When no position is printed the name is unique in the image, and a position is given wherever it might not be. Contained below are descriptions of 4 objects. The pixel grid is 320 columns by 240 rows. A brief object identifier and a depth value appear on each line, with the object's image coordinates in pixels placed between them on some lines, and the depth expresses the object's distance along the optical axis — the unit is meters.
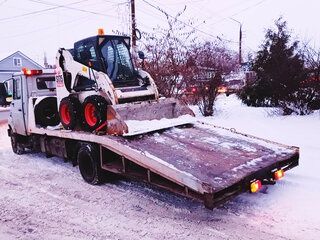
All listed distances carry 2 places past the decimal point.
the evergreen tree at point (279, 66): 9.07
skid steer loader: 4.96
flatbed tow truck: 3.47
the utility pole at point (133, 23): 11.72
